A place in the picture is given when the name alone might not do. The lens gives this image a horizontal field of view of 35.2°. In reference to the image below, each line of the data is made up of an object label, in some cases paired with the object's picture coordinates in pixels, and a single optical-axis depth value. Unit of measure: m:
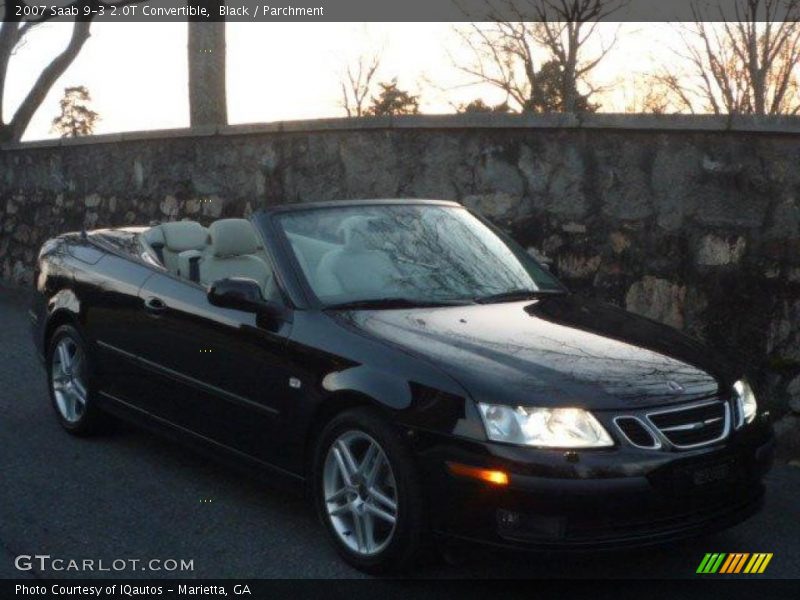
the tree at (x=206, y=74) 13.77
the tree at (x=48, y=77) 17.64
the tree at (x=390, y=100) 54.31
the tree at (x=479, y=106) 42.09
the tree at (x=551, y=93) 38.53
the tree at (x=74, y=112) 67.75
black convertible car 4.27
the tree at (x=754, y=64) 29.58
